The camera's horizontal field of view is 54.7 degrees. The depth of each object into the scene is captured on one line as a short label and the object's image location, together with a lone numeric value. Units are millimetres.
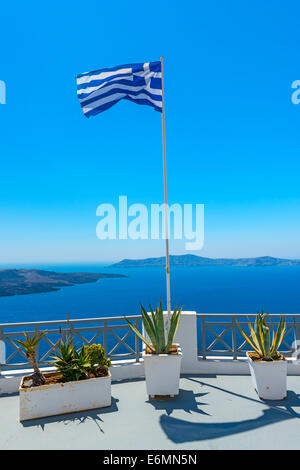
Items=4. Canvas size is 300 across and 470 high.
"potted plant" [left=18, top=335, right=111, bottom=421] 3861
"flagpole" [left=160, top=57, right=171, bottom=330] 5008
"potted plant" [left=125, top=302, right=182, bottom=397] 4332
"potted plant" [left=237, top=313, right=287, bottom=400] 4238
